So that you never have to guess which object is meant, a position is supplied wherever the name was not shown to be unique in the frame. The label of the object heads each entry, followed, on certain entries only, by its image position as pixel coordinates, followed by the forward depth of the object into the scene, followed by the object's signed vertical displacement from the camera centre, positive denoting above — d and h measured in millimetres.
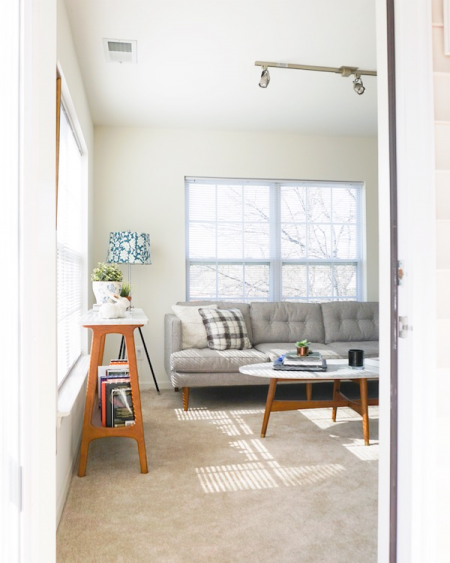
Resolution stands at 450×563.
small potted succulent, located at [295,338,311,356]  3502 -403
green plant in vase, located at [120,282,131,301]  3556 +7
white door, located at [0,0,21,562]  979 +35
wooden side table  2709 -597
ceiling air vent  3231 +1649
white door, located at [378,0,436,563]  1240 -4
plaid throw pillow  4320 -332
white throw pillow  4387 -327
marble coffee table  3217 -569
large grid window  5199 +570
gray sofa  4078 -385
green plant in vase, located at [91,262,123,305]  3079 +70
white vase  3068 +19
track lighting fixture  3438 +1609
